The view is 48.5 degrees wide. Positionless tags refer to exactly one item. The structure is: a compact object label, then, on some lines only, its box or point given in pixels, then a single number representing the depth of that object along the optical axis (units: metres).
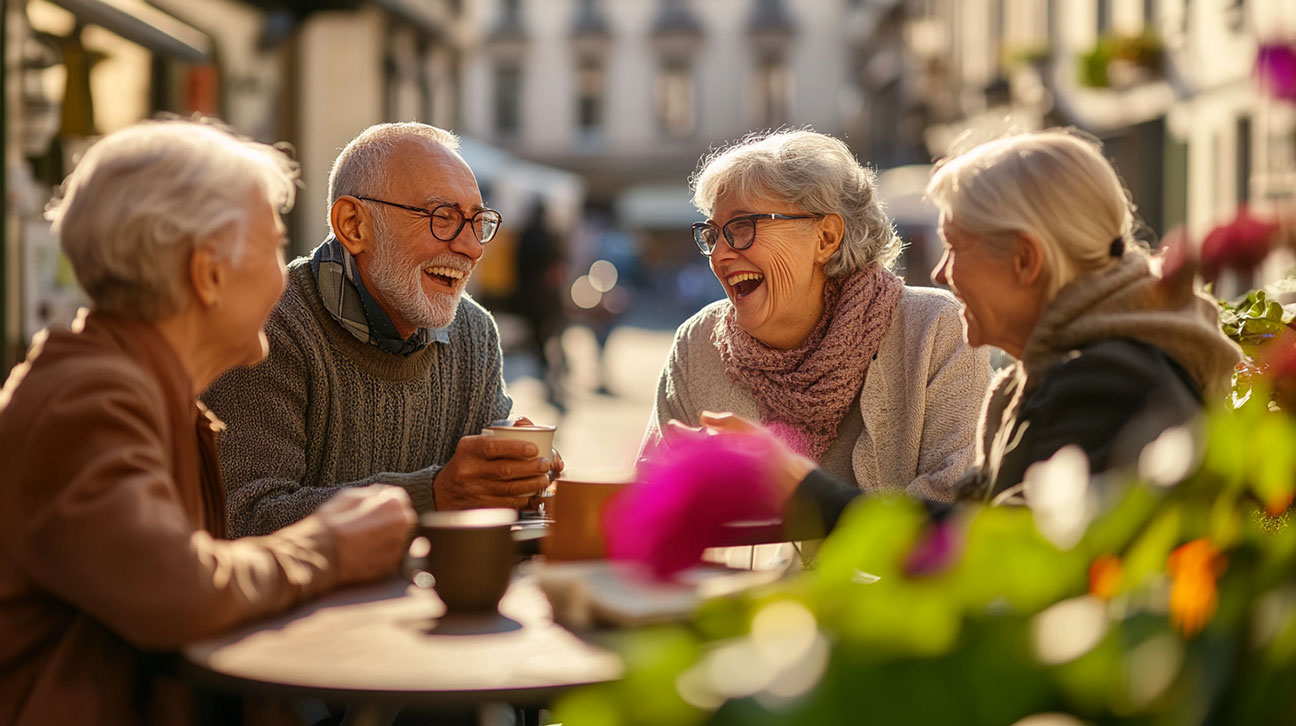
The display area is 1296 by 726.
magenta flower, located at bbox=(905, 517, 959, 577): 0.99
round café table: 1.58
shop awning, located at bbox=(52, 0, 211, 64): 7.46
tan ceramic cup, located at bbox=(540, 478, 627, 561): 2.21
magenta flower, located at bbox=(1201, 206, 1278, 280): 1.10
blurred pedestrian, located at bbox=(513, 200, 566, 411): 14.03
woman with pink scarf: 3.28
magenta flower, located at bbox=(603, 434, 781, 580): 1.18
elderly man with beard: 2.91
